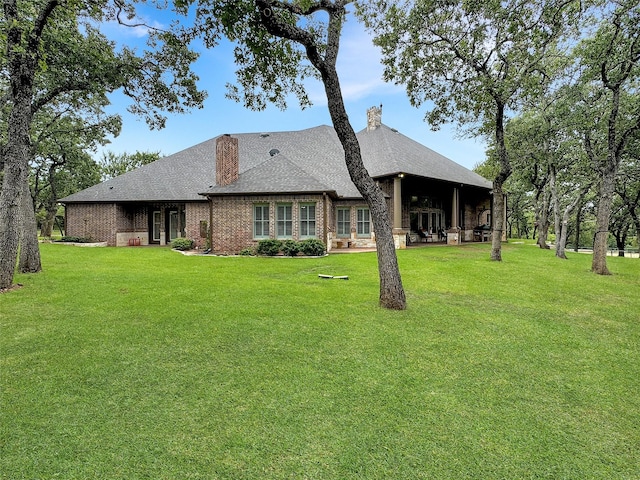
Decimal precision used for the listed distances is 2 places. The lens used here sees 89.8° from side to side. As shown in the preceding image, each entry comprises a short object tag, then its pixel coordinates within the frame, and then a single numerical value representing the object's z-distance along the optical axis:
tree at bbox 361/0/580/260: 8.83
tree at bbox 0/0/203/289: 7.19
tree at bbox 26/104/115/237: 18.25
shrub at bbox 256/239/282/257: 14.75
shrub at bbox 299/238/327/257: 14.60
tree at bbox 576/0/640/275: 9.55
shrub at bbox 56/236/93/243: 20.17
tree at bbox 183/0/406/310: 5.86
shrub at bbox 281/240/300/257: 14.68
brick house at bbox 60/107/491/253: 15.74
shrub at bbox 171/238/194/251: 18.20
